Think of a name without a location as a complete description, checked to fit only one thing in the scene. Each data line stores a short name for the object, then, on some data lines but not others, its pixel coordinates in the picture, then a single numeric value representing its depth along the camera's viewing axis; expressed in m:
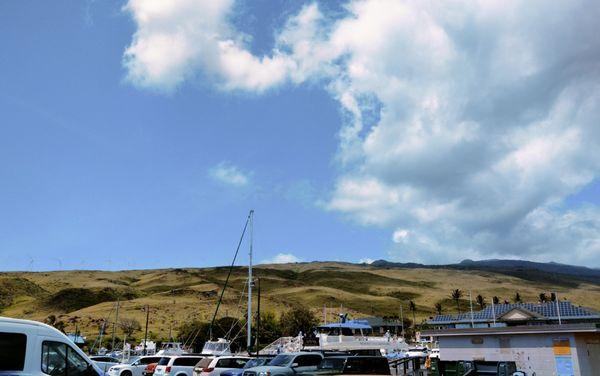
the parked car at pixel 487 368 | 20.03
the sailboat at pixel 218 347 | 42.44
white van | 10.27
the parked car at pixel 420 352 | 47.23
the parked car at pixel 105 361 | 35.44
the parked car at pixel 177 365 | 28.89
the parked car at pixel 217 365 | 26.77
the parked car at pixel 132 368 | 31.70
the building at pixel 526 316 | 35.84
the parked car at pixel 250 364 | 26.09
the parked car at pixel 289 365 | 23.03
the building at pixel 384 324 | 92.34
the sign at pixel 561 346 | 23.95
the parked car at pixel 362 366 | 20.75
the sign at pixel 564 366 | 23.67
